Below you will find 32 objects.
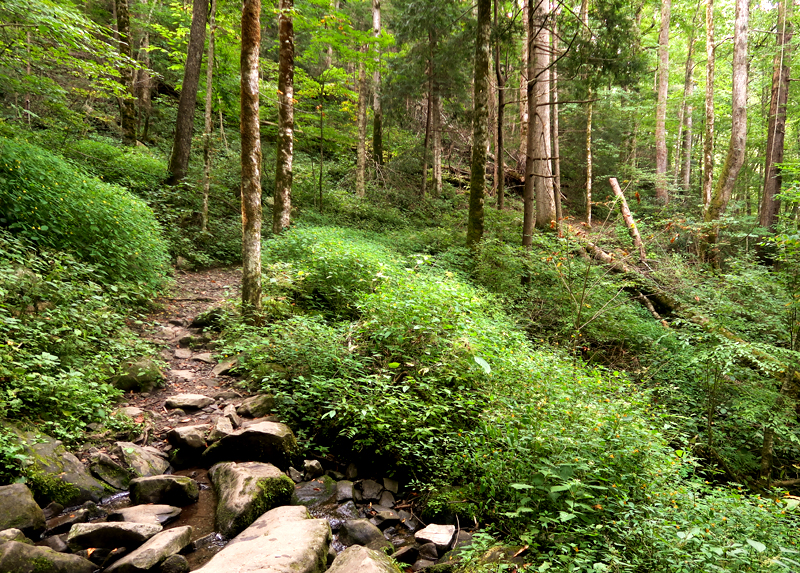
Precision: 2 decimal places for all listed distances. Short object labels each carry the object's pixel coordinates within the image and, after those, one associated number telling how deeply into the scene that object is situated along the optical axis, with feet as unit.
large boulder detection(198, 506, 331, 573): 9.62
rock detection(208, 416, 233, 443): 15.28
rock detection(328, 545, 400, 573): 9.55
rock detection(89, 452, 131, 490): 12.76
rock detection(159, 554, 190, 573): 9.86
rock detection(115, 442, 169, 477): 13.42
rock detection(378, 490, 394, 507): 13.94
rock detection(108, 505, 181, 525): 11.30
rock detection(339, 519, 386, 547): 11.93
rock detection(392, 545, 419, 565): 11.38
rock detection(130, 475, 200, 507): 12.48
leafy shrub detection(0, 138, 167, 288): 20.68
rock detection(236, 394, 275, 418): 17.02
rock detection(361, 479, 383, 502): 14.20
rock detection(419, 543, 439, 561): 11.38
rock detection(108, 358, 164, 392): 17.46
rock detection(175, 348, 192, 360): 21.75
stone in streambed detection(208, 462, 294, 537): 11.86
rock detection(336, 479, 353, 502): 13.96
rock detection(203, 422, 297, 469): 14.67
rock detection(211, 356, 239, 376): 20.66
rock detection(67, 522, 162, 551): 10.25
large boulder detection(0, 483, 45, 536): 10.03
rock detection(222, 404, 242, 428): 16.29
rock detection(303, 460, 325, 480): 14.82
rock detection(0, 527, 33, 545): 9.13
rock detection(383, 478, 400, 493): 14.57
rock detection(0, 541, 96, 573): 8.67
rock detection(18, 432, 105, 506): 11.37
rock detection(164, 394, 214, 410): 17.35
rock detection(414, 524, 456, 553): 11.59
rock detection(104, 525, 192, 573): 9.55
